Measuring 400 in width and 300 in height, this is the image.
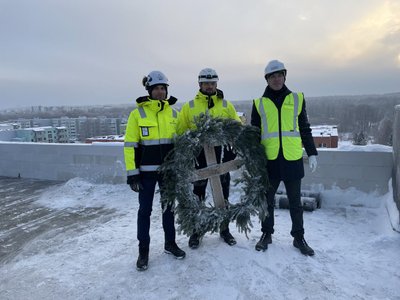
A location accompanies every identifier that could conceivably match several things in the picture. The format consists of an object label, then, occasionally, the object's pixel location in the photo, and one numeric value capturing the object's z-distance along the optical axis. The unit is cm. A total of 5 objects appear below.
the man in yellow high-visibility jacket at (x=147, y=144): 326
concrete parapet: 519
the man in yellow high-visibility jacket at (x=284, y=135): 343
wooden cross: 354
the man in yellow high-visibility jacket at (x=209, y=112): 362
